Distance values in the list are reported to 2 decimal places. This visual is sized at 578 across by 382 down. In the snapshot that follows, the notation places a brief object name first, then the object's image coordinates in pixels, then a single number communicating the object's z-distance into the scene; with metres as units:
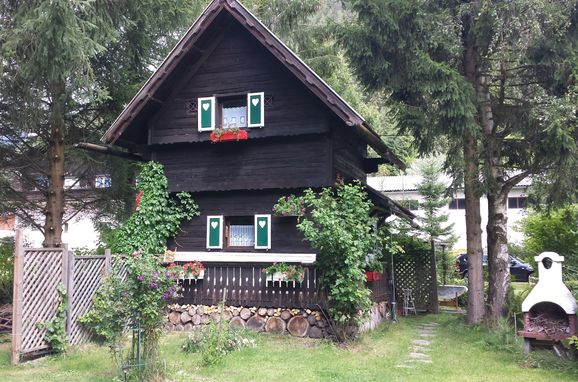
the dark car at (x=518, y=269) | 23.97
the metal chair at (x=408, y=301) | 15.08
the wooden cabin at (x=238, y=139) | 11.30
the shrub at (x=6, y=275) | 13.31
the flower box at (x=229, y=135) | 11.55
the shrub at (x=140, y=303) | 6.91
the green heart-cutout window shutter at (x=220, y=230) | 12.05
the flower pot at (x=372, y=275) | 11.36
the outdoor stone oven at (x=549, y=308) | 8.66
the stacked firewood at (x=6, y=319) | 11.83
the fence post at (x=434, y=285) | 15.12
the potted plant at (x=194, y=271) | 11.62
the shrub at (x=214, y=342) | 8.41
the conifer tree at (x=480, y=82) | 10.52
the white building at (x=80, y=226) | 15.37
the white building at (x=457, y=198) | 32.22
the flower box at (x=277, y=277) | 10.81
